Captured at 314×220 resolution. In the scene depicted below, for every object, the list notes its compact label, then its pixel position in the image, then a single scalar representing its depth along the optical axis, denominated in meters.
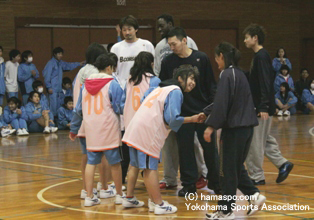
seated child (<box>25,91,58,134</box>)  15.05
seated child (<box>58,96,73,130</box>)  15.72
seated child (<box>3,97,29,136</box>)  14.77
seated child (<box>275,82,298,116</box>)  18.92
